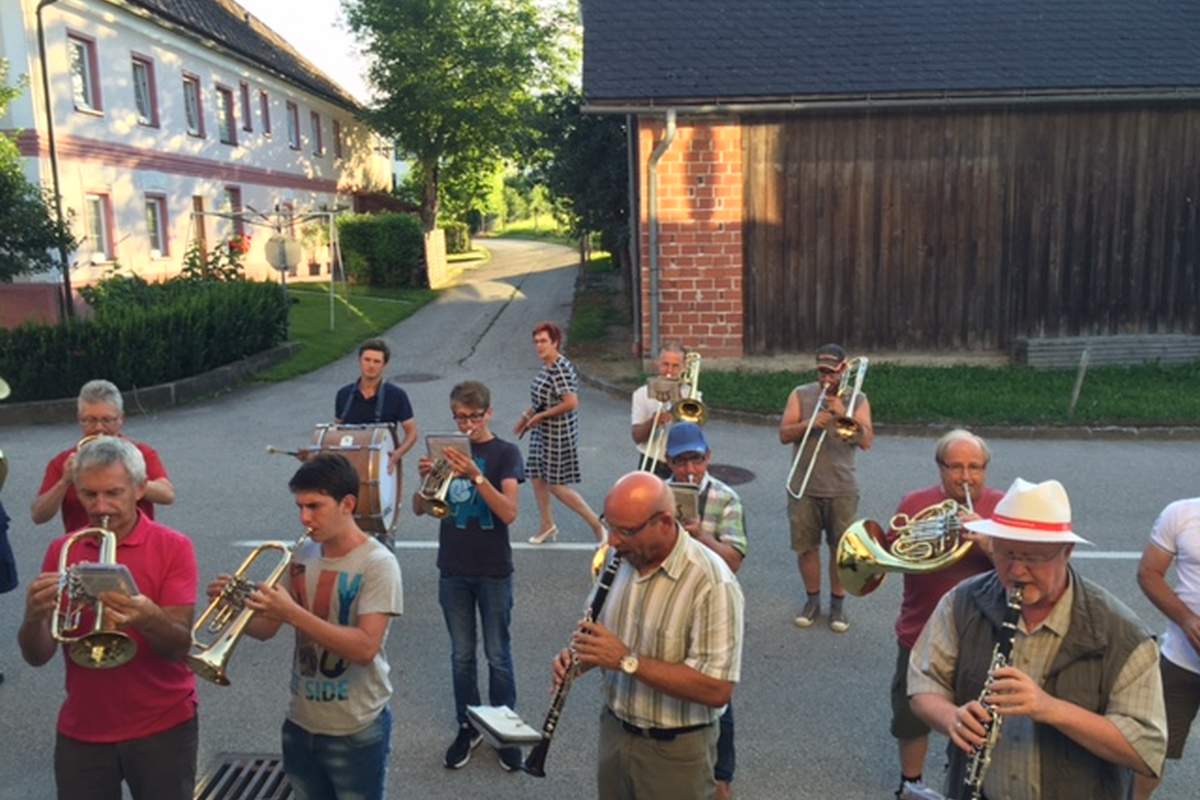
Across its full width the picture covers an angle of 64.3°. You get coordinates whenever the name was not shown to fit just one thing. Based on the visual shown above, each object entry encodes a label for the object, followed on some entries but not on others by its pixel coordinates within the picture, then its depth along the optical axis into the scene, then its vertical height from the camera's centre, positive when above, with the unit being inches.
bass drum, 237.3 -50.6
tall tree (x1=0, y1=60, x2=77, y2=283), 591.2 +28.9
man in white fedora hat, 107.3 -50.6
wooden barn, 600.4 +39.6
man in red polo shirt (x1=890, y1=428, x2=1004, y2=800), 174.9 -60.7
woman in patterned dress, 319.9 -61.1
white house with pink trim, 791.7 +146.3
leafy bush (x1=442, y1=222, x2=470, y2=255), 1784.8 +33.1
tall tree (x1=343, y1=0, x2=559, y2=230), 1398.9 +272.4
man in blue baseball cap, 182.9 -51.8
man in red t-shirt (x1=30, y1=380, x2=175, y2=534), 203.5 -44.5
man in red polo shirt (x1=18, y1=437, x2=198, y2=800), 137.7 -60.1
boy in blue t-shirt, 201.0 -69.3
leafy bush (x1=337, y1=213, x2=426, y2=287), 1222.3 +11.6
